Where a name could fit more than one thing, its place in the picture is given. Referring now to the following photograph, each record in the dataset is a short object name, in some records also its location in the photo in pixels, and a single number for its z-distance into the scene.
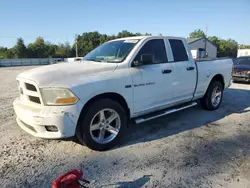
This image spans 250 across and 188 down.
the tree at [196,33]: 92.59
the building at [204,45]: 48.78
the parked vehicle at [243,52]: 50.29
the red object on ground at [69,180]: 2.32
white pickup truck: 3.14
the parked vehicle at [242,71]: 10.63
